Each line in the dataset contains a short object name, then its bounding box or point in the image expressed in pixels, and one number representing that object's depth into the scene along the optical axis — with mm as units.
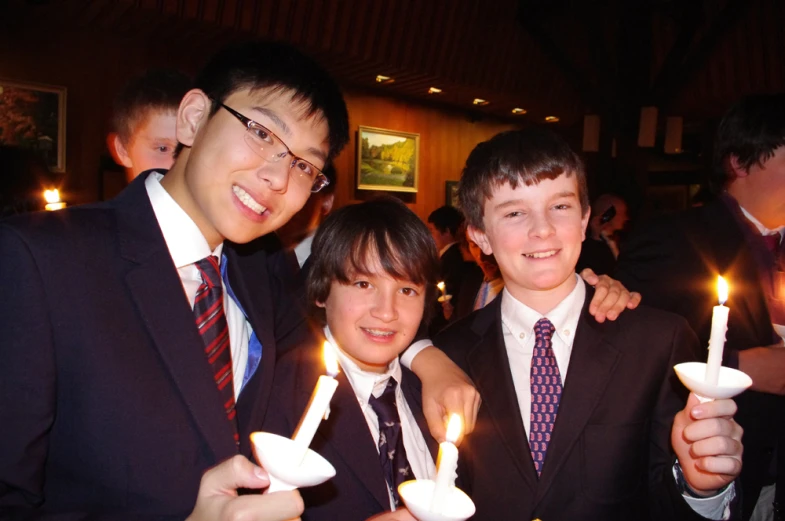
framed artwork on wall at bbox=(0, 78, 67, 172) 4742
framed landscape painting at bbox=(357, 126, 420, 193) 7654
